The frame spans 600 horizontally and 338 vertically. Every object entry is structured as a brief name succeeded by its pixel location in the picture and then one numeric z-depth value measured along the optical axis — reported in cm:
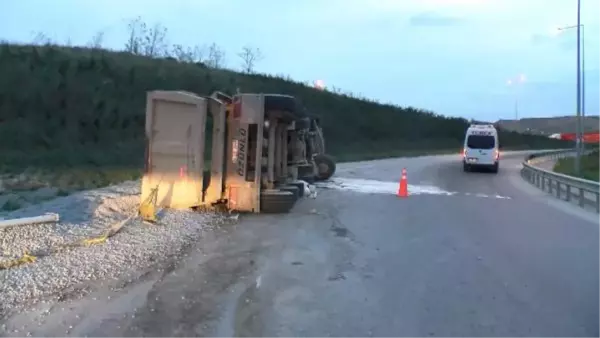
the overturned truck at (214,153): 1467
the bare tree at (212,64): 9175
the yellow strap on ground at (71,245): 923
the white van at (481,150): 3966
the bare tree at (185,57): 8960
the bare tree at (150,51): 8675
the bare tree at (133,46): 8660
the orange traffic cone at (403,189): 2169
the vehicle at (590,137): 12311
